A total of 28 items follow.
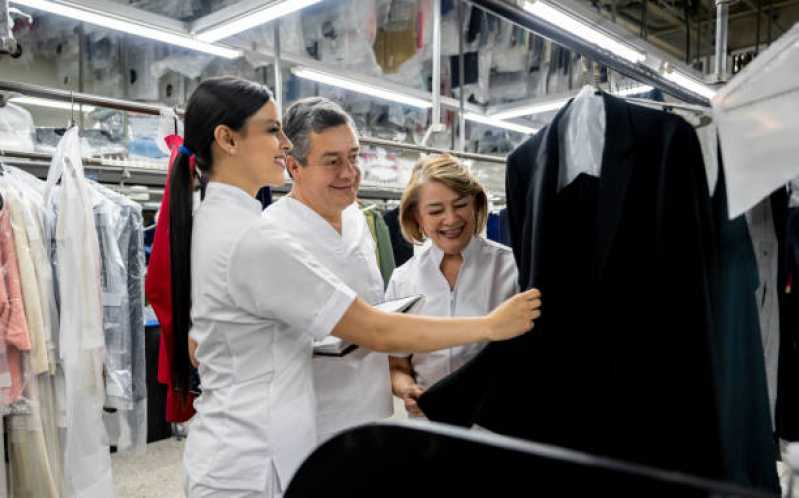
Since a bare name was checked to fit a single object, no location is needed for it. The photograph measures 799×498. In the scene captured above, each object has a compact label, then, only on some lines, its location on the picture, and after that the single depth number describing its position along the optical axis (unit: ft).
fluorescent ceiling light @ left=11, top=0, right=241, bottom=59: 9.08
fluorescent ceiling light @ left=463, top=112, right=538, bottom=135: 18.17
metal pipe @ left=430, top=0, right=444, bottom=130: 10.12
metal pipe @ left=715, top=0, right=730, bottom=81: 6.89
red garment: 4.37
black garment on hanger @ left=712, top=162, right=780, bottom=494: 3.14
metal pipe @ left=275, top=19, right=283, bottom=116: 11.19
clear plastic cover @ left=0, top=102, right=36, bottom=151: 8.57
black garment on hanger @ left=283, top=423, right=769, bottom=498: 1.19
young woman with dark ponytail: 3.54
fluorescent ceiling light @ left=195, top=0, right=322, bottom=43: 8.87
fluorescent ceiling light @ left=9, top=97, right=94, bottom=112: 15.99
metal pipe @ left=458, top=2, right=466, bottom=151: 12.31
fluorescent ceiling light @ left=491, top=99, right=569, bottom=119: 17.32
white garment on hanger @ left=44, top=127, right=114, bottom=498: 7.02
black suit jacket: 3.05
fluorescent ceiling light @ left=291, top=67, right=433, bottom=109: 13.06
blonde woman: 4.93
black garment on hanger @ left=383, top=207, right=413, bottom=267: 13.78
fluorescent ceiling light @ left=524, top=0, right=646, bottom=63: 7.46
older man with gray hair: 4.57
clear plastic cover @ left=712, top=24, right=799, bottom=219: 2.93
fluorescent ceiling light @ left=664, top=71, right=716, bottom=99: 11.88
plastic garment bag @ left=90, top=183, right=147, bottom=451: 8.19
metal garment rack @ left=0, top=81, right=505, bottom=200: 6.64
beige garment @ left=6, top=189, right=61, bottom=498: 6.89
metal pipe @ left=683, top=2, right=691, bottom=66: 15.27
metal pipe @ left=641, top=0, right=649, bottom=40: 14.30
